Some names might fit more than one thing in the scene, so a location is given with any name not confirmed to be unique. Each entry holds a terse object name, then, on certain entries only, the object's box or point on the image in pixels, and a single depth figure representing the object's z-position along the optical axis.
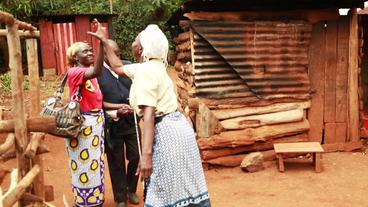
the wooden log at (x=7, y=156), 3.48
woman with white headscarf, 3.11
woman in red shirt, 4.25
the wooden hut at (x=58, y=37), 16.48
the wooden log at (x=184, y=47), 6.95
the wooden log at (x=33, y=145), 3.46
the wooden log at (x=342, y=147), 7.30
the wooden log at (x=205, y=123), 6.71
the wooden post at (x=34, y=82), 4.31
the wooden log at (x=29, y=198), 3.41
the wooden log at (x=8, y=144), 3.28
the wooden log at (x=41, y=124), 3.50
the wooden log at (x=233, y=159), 6.82
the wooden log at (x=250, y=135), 6.75
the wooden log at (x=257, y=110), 6.85
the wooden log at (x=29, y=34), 4.61
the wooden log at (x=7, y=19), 3.12
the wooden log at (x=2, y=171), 3.21
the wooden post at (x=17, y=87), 3.35
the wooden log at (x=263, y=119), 6.89
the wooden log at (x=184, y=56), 7.11
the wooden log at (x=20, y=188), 2.73
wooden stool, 6.45
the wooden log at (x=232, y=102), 6.74
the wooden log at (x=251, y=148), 6.79
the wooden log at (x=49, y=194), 4.48
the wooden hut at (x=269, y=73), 6.75
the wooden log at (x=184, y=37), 6.96
